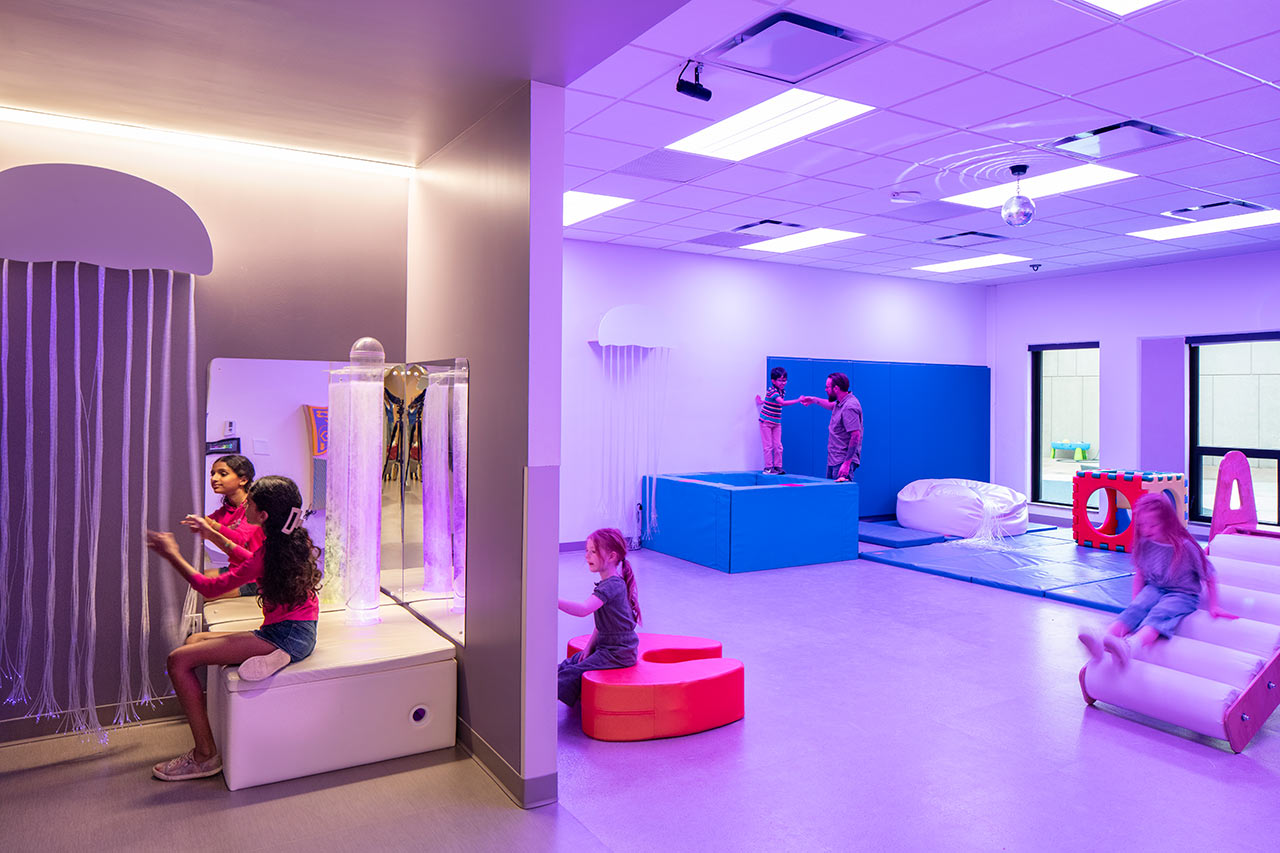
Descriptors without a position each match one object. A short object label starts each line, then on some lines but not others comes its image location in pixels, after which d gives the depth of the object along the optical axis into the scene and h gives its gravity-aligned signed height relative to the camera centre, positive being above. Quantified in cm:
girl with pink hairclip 333 -75
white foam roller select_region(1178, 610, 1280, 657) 413 -100
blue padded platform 774 -90
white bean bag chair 933 -88
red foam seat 386 -124
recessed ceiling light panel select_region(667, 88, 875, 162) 489 +185
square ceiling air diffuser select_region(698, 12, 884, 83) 387 +181
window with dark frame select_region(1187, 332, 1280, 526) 986 +23
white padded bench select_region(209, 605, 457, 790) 328 -113
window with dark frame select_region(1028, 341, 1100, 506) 1168 +16
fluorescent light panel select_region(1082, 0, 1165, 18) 361 +180
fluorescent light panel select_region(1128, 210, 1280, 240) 764 +190
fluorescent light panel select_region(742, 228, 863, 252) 838 +191
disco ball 540 +138
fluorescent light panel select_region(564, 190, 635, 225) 702 +188
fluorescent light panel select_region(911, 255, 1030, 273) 972 +194
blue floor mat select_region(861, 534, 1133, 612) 675 -125
